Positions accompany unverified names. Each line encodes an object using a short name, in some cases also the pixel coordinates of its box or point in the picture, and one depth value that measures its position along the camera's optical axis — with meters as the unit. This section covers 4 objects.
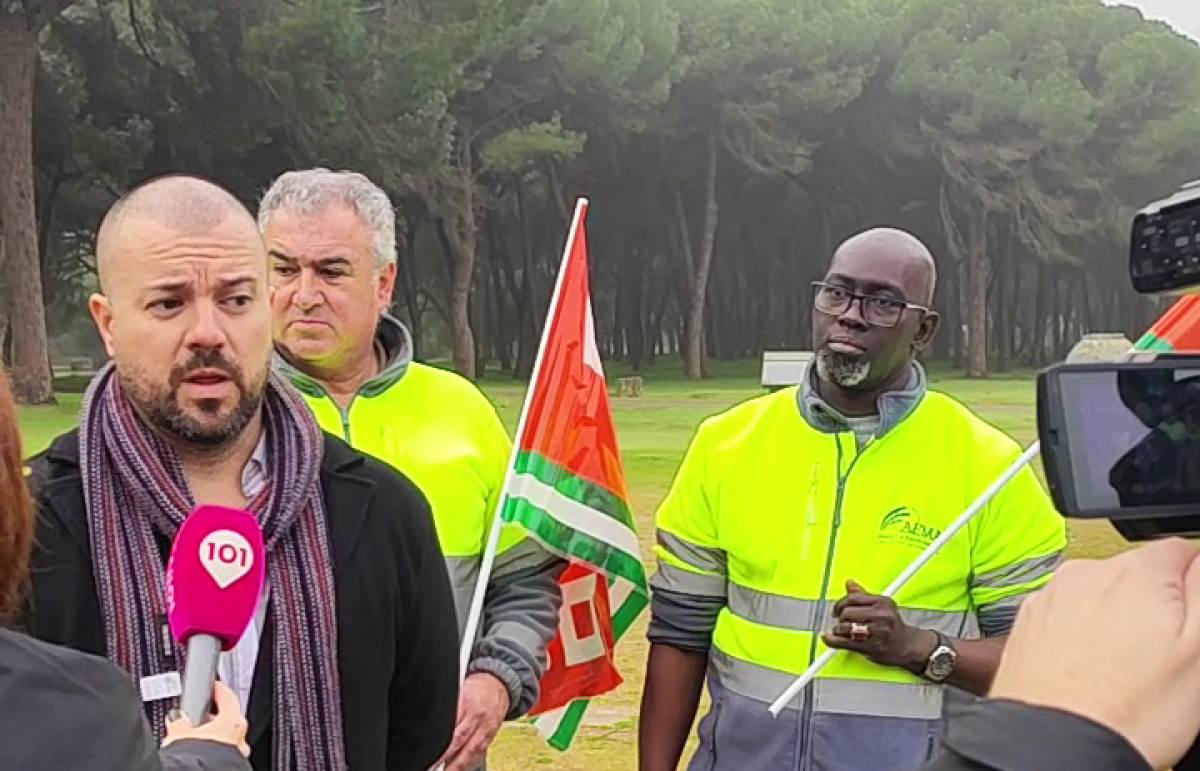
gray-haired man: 3.33
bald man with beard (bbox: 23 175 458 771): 2.39
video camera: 1.04
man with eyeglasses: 3.12
